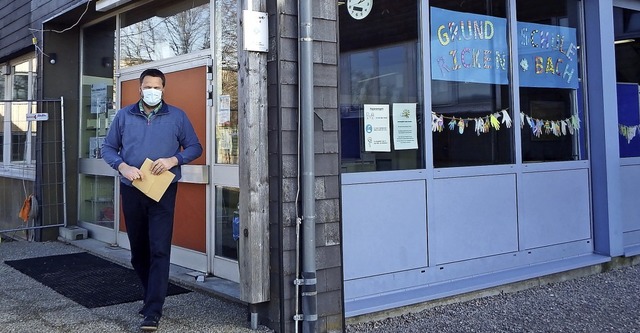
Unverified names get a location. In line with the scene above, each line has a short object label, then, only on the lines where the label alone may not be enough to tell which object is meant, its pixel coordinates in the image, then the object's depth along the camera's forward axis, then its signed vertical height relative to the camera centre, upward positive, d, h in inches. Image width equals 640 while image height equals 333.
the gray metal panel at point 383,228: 167.2 -11.6
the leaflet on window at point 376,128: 176.7 +17.6
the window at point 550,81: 219.8 +39.1
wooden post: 149.3 +5.2
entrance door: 207.5 +5.8
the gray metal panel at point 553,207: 211.5 -8.2
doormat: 184.4 -29.4
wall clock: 175.5 +53.0
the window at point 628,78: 255.0 +45.8
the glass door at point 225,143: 195.5 +15.7
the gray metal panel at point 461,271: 169.9 -26.6
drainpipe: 148.3 +4.2
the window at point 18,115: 309.7 +43.1
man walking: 153.9 +7.6
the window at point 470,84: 192.7 +34.0
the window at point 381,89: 173.6 +29.6
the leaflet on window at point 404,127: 181.6 +18.5
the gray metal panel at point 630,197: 245.6 -5.5
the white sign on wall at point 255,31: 148.5 +39.4
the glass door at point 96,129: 270.4 +29.6
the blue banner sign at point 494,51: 194.5 +47.4
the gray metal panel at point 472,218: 187.0 -10.4
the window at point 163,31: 216.1 +62.3
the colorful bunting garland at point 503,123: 193.2 +22.0
